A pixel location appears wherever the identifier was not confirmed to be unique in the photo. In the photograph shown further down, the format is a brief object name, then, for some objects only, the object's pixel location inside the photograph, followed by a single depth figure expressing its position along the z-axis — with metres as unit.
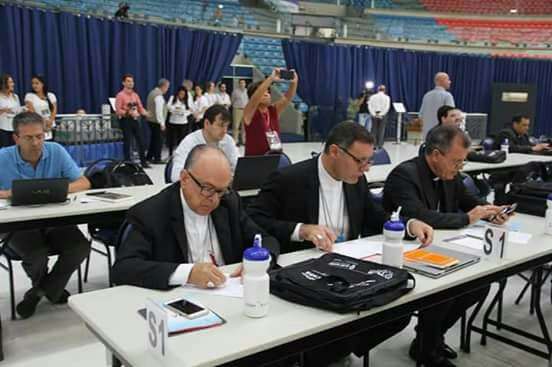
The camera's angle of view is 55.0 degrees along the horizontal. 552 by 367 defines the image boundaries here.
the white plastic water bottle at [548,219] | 2.62
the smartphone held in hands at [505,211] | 2.78
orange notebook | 2.04
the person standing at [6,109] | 6.75
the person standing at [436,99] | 7.14
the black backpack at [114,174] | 3.73
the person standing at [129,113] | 8.26
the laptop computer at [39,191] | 2.90
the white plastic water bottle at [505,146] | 6.04
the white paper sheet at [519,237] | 2.51
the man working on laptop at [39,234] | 3.13
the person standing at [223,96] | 10.80
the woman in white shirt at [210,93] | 10.45
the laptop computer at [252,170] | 3.64
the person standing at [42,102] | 7.12
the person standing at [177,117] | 9.30
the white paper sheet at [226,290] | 1.72
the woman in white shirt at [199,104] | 10.06
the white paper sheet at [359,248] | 2.17
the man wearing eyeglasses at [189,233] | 1.76
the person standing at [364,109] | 12.72
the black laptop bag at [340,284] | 1.59
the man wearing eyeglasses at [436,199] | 2.62
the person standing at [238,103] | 11.58
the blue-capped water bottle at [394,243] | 1.92
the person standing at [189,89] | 9.73
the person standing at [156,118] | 8.84
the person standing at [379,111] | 12.03
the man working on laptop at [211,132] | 3.81
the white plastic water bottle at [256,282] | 1.48
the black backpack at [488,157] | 5.20
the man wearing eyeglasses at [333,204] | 2.34
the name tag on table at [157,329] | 1.28
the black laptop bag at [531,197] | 3.10
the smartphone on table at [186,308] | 1.53
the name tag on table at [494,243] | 2.19
